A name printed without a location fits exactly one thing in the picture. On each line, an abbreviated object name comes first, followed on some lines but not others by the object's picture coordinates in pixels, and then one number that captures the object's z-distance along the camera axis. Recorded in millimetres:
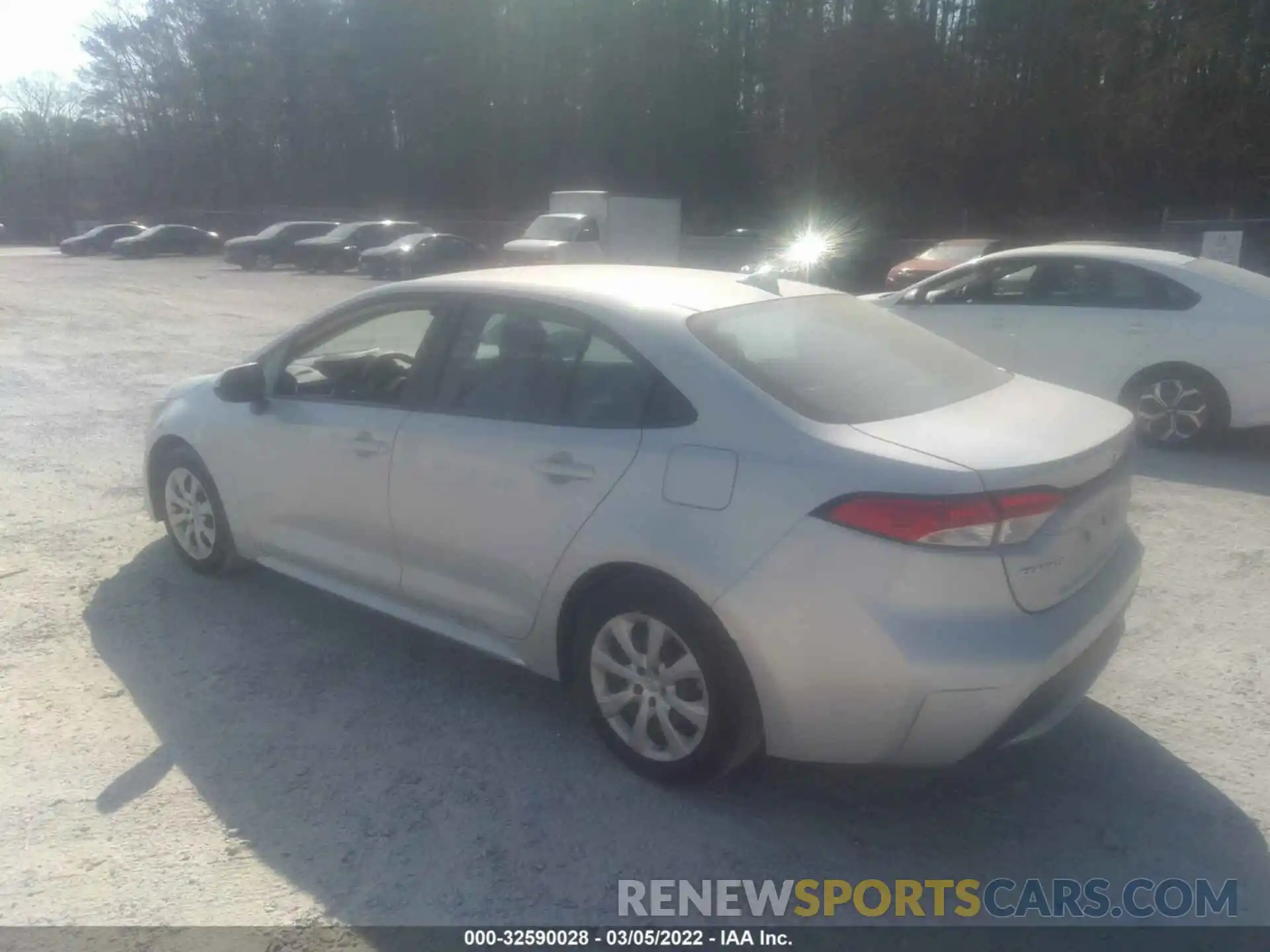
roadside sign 14414
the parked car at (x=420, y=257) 30672
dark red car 20031
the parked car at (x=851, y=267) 25734
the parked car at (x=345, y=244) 33406
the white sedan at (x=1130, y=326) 7793
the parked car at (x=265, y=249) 35531
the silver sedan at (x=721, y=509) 3127
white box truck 27188
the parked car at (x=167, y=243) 41719
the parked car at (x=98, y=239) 44438
